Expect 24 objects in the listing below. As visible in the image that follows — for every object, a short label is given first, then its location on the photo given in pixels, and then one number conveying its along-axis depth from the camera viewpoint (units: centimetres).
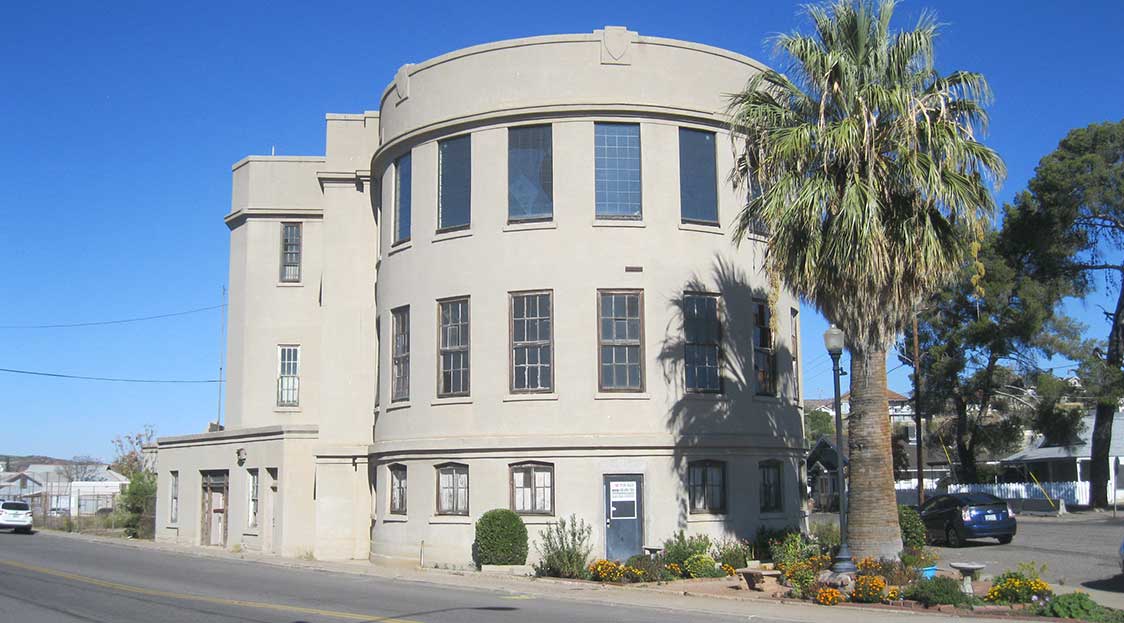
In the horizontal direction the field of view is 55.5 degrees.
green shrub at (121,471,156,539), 4041
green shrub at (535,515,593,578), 2208
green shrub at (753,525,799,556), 2386
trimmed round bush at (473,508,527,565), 2292
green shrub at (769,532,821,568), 2126
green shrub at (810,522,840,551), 2389
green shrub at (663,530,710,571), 2200
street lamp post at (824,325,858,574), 1817
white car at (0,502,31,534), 4358
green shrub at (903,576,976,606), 1627
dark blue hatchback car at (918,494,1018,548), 2909
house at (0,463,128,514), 6406
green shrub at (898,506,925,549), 2438
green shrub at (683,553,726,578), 2170
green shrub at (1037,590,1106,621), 1511
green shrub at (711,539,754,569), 2270
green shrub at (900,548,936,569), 1945
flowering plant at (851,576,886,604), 1709
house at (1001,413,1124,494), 5503
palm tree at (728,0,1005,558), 1881
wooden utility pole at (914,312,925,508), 4215
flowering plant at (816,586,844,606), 1714
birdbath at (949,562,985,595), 1686
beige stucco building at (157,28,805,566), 2392
